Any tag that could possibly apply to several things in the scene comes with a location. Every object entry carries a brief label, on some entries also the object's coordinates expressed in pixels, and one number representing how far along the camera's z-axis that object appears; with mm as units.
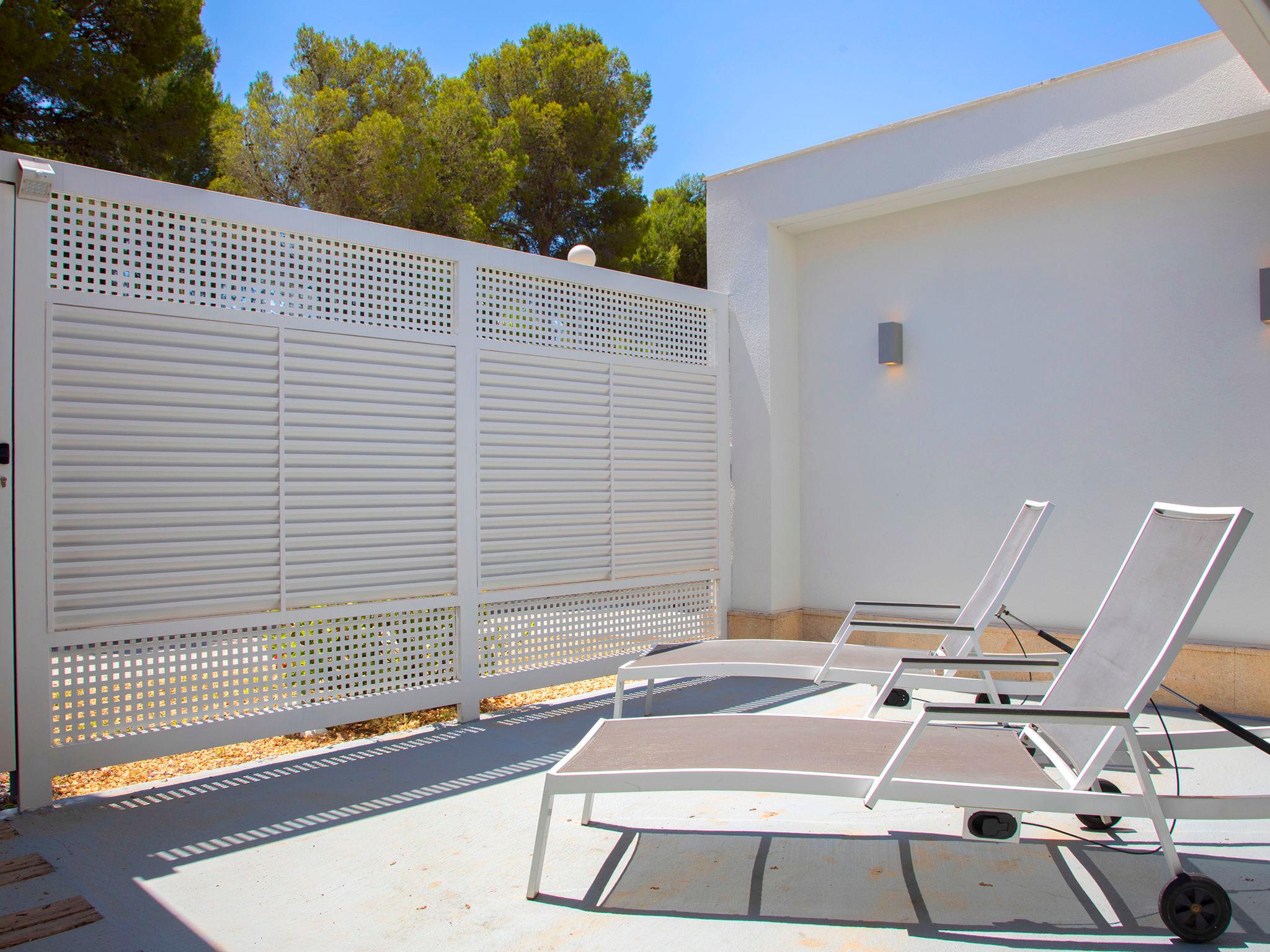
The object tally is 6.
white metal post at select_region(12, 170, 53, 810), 3512
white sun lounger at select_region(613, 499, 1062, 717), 4078
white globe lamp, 6030
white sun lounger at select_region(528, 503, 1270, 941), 2449
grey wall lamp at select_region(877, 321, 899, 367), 6211
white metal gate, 3666
